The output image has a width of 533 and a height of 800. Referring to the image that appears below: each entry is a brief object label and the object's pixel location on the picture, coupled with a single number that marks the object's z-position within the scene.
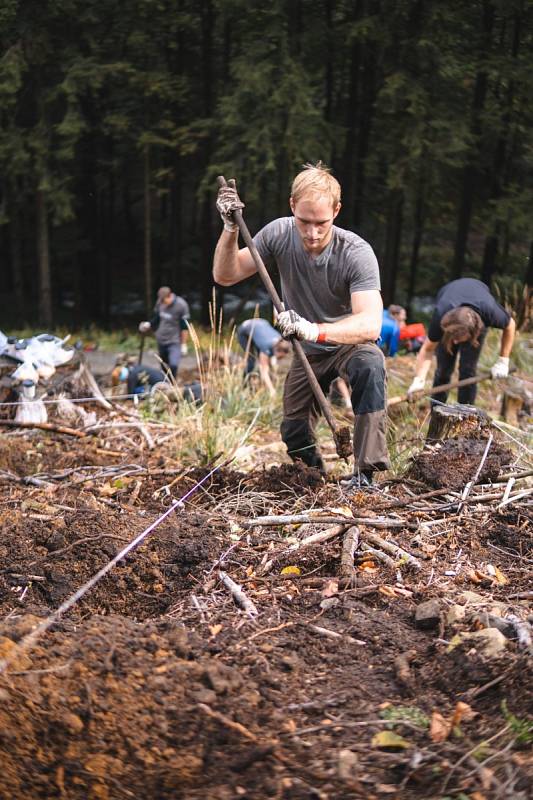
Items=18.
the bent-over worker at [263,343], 8.76
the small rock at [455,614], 2.84
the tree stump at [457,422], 4.84
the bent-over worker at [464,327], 6.45
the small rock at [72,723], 2.25
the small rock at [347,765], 2.10
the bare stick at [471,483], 3.96
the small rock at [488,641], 2.57
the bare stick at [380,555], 3.35
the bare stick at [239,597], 2.99
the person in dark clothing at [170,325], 10.91
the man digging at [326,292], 4.25
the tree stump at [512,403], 7.89
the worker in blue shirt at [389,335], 9.72
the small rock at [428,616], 2.84
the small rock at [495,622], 2.73
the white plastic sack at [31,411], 7.00
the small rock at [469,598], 3.02
